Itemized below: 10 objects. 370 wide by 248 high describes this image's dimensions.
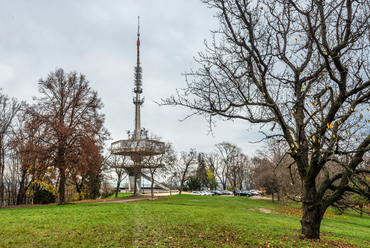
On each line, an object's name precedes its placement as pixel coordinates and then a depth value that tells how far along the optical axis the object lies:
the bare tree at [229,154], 64.19
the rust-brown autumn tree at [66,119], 21.53
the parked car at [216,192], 57.56
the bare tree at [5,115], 27.08
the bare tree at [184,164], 50.71
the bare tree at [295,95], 8.09
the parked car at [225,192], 60.27
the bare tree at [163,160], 38.14
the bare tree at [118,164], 41.06
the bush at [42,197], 30.19
